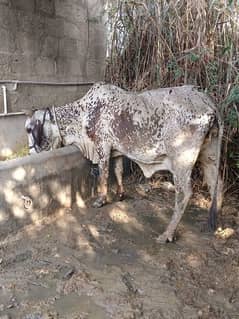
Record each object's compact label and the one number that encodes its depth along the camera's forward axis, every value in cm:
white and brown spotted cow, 249
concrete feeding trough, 236
